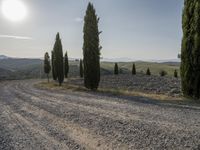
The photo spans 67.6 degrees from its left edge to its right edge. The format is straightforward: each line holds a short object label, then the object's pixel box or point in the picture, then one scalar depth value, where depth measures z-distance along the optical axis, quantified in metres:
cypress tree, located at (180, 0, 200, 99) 10.16
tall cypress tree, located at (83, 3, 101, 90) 16.42
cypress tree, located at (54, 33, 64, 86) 27.99
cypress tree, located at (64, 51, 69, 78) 42.93
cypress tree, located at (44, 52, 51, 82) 40.75
